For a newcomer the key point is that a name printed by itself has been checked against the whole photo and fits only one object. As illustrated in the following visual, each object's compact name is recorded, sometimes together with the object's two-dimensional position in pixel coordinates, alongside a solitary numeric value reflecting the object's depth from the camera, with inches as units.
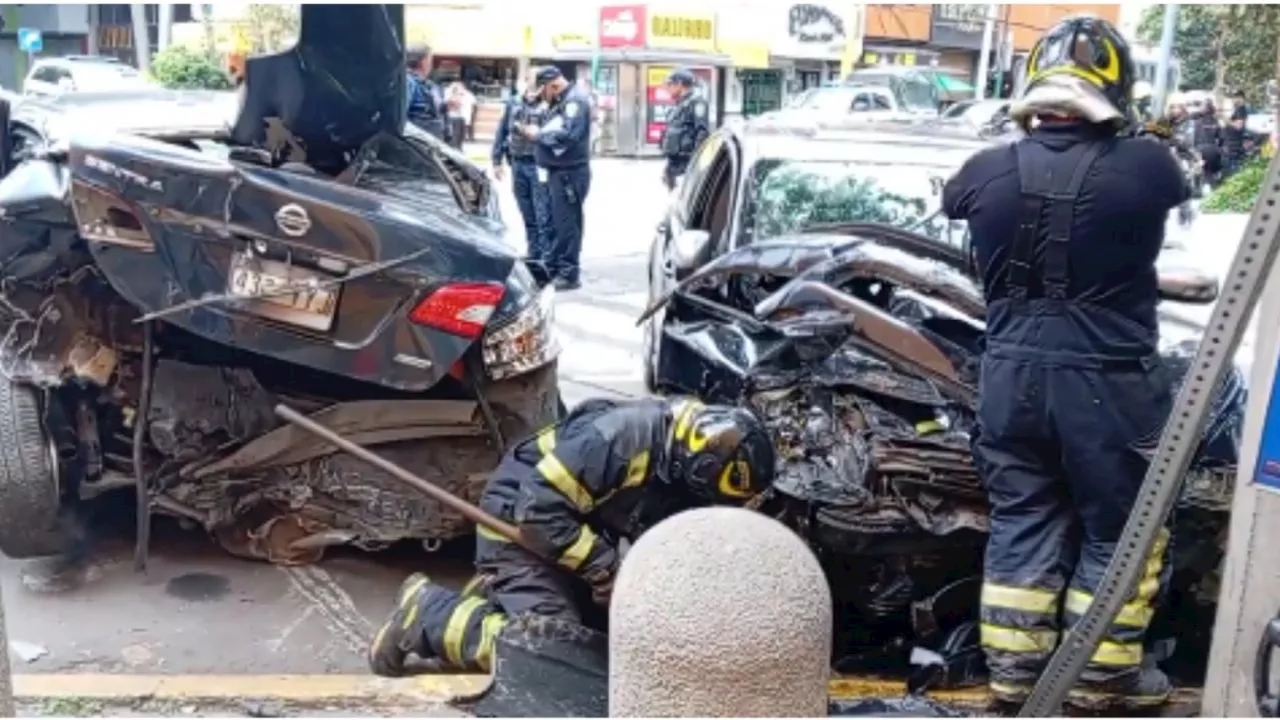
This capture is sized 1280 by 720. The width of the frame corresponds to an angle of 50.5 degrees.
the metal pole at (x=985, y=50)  1316.4
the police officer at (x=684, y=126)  502.3
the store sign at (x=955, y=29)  1560.0
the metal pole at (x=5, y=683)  81.7
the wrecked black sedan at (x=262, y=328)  161.2
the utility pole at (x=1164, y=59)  595.8
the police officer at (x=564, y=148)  379.9
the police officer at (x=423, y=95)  382.0
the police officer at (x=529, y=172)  390.3
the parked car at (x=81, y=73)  832.9
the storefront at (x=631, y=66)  1177.4
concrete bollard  87.4
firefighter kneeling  137.0
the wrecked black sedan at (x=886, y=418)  137.9
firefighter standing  125.1
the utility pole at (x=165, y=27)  972.6
